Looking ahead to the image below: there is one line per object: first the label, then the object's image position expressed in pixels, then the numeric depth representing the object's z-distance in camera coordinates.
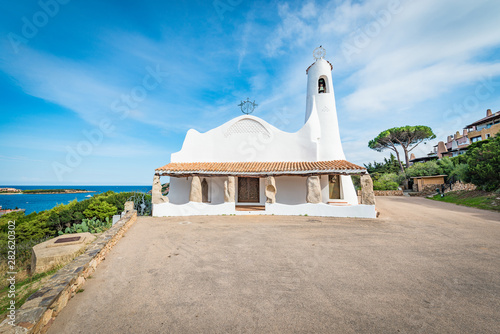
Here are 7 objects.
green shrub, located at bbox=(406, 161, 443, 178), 27.01
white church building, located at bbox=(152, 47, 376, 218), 11.83
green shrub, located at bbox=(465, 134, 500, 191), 15.38
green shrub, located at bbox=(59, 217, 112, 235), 10.84
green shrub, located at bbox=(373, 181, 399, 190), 27.45
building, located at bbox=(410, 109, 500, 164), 34.81
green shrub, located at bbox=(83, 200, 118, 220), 13.87
